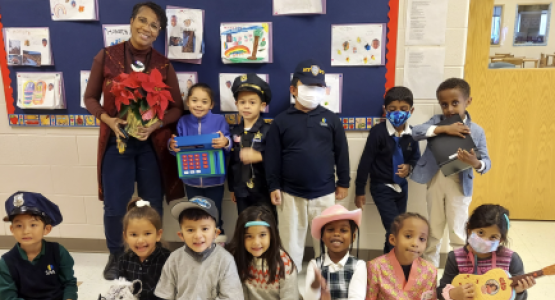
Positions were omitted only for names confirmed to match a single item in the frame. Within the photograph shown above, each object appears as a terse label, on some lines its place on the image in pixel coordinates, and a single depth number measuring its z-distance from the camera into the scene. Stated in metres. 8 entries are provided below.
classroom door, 2.94
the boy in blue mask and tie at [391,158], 2.23
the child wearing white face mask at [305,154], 2.20
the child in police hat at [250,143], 2.28
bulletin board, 2.35
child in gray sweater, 1.65
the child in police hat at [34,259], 1.73
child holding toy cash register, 2.31
